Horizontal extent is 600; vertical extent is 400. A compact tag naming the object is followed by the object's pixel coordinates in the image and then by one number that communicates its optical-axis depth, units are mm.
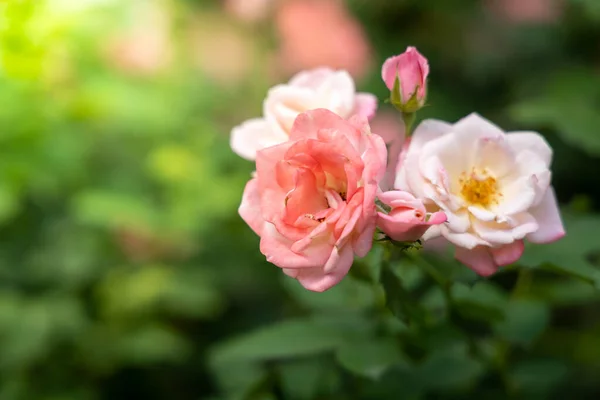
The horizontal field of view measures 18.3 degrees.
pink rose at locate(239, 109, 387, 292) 689
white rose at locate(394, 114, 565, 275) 707
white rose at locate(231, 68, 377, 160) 738
